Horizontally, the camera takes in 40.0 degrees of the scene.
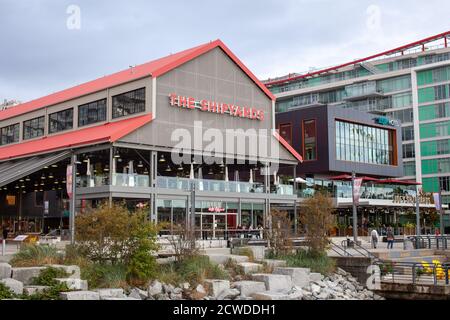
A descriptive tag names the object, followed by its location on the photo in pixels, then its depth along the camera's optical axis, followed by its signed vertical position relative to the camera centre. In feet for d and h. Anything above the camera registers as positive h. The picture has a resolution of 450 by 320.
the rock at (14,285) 66.23 -6.88
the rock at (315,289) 93.20 -10.64
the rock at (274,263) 99.76 -7.09
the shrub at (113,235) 82.17 -1.99
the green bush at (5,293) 64.54 -7.53
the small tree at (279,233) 110.52 -2.51
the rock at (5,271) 71.10 -5.77
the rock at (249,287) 82.99 -9.20
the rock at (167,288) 78.89 -8.71
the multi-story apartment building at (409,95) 339.77 +73.27
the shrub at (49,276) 70.64 -6.45
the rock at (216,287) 81.20 -8.88
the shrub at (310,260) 106.25 -7.29
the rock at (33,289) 67.37 -7.50
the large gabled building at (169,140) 148.46 +20.74
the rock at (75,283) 70.38 -7.25
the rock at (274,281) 87.81 -8.91
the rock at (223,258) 95.61 -6.06
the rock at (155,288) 77.35 -8.58
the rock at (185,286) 80.60 -8.64
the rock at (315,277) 100.56 -9.43
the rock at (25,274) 71.46 -6.21
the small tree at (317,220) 112.47 -0.32
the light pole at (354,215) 137.49 +0.79
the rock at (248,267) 94.12 -7.30
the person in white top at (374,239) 147.43 -5.04
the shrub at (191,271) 82.69 -7.14
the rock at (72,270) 73.77 -6.01
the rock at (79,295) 66.64 -8.11
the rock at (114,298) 70.68 -8.92
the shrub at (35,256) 78.48 -4.61
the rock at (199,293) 78.87 -9.41
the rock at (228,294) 79.85 -9.72
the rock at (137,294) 75.00 -9.02
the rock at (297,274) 94.53 -8.48
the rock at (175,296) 77.75 -9.60
